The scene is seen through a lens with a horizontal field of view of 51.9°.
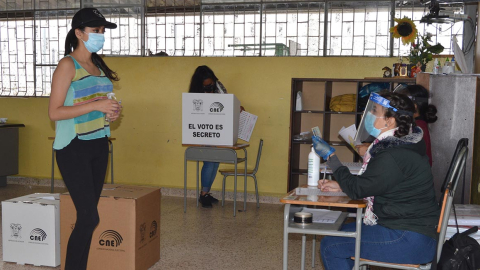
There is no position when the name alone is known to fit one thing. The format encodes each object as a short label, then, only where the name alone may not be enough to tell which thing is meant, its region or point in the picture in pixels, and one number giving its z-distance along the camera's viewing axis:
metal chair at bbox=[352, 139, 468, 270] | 2.18
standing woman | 2.61
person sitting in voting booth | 5.80
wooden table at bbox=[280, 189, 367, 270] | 2.31
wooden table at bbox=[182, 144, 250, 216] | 5.38
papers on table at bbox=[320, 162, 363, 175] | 3.35
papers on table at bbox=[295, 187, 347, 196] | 2.54
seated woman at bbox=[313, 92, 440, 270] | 2.32
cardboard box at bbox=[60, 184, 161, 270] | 3.28
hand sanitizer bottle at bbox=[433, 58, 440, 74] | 4.26
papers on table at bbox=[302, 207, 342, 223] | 2.59
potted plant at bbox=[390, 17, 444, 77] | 4.79
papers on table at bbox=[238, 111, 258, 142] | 6.01
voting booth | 5.35
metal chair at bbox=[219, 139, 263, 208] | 5.75
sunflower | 4.79
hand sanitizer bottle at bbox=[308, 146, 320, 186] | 2.79
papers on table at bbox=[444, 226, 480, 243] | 2.66
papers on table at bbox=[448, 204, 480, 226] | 2.68
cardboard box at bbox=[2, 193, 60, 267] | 3.49
